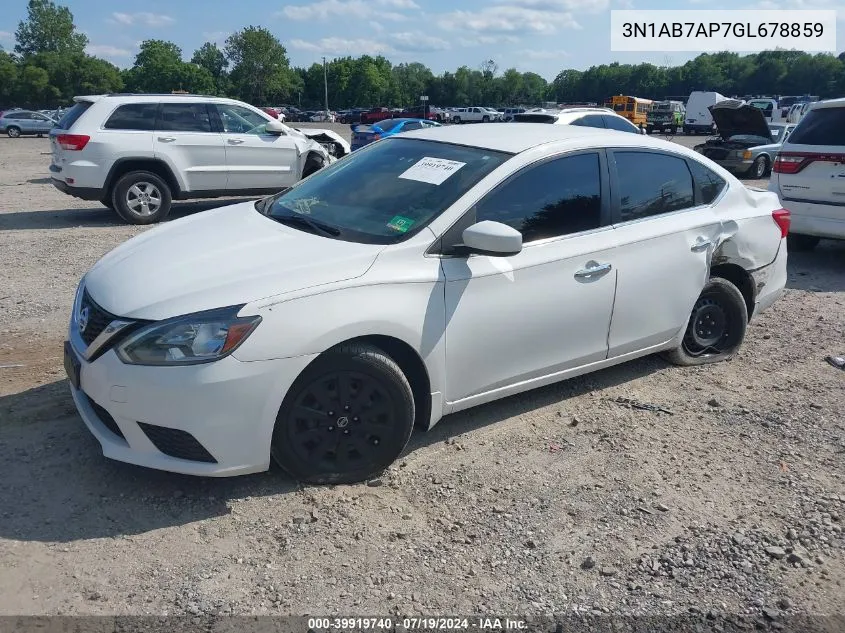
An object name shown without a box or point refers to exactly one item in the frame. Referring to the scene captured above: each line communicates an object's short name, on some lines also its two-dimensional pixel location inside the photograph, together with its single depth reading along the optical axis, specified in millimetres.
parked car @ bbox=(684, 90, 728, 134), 42912
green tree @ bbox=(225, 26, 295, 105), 109438
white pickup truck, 56172
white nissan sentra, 3152
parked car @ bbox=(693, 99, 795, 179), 16531
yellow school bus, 46219
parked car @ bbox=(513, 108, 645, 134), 13227
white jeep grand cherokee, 10039
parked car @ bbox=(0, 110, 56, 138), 39281
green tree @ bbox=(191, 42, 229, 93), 125994
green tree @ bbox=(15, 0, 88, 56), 114938
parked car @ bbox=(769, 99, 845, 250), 7855
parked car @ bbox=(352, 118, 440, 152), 18781
